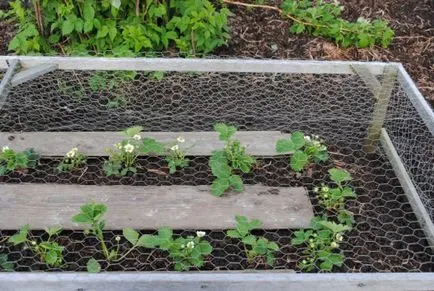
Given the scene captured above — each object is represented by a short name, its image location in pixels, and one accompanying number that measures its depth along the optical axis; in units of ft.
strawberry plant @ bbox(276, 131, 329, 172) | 7.39
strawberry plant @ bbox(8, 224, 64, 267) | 6.06
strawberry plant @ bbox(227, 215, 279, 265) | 6.19
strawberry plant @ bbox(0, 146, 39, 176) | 7.46
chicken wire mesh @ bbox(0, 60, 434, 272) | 6.75
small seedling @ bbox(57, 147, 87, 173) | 7.60
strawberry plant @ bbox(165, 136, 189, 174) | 7.65
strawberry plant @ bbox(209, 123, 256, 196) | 7.20
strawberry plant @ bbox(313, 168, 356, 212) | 7.06
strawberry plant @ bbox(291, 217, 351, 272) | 6.33
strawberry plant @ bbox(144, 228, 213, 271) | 6.05
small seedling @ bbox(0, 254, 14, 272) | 6.32
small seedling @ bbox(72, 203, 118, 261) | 5.98
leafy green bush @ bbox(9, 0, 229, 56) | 9.61
